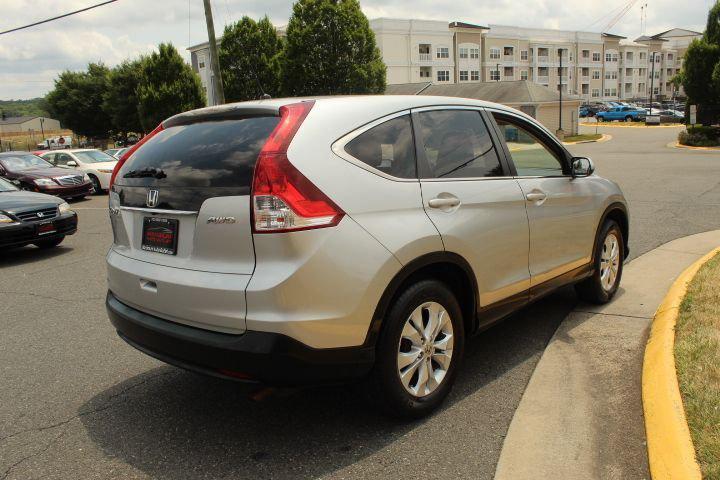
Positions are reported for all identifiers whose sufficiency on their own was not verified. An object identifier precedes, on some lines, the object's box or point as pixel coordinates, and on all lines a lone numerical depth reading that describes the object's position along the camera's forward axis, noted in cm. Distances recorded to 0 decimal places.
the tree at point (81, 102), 5456
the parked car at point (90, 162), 1952
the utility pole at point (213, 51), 2112
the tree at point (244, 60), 4256
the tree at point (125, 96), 4759
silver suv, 280
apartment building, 7225
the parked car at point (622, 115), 6219
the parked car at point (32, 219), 854
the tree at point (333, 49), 3800
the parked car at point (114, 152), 2281
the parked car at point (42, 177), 1672
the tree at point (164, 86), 3938
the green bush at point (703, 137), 2962
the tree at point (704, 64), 2991
